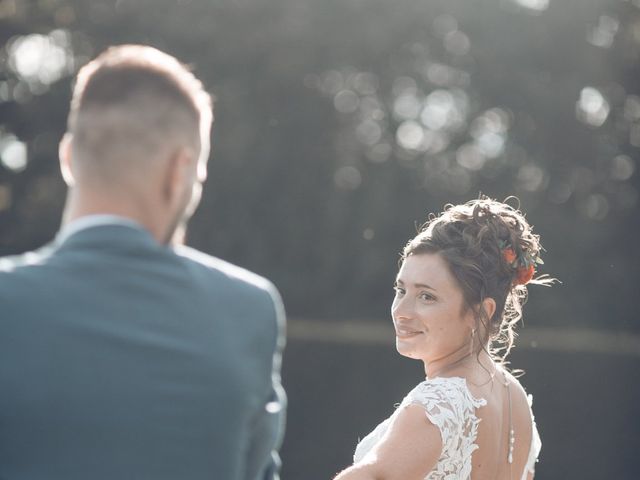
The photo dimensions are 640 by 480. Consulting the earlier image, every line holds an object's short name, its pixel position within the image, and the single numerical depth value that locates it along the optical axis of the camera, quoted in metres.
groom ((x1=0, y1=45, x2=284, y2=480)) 3.92
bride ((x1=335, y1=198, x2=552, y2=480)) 4.65
